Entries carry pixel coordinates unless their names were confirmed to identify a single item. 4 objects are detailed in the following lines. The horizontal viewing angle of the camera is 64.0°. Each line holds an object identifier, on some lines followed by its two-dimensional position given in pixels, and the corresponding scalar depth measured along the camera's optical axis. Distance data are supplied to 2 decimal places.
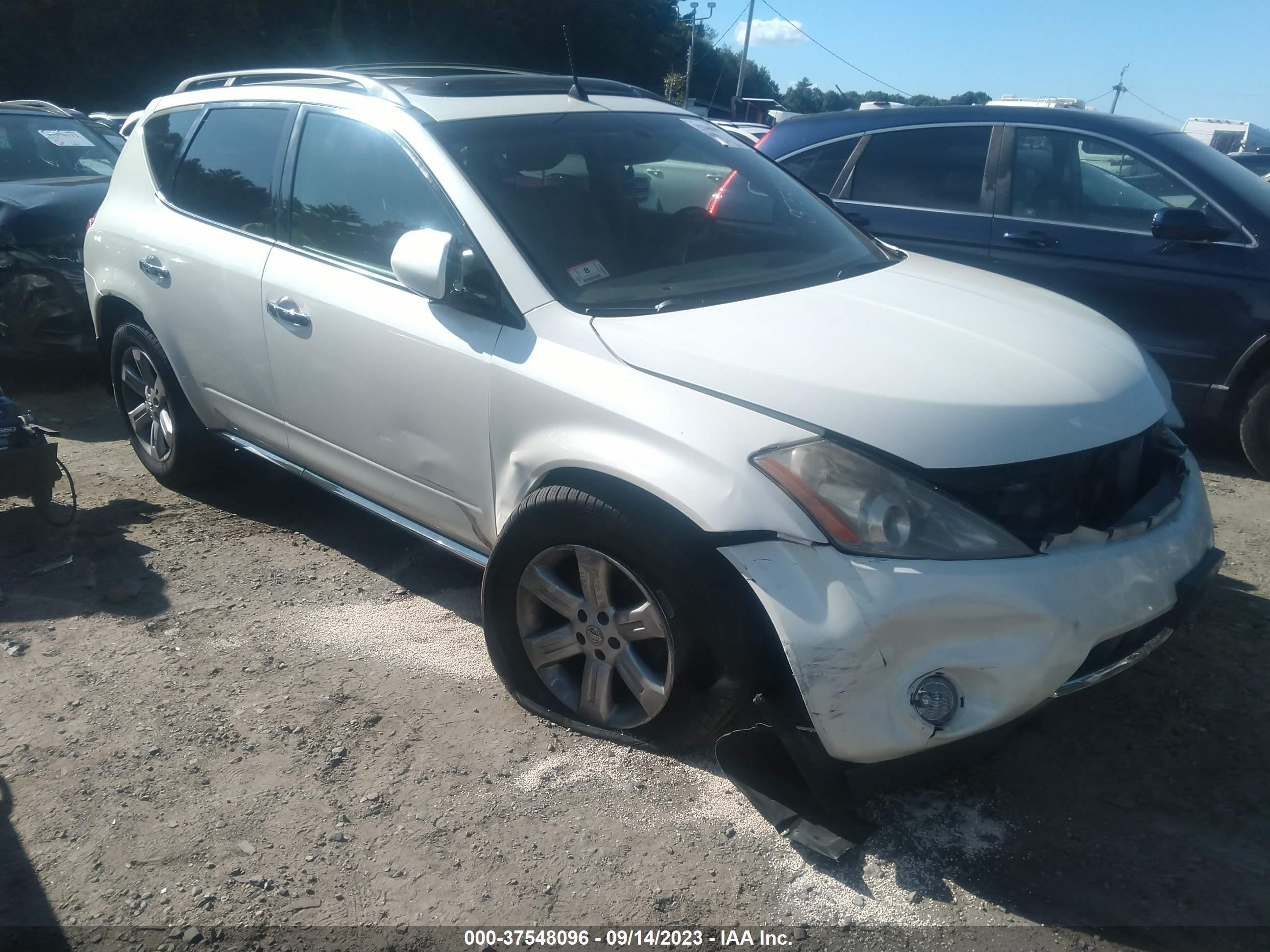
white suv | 2.32
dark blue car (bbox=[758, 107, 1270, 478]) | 4.89
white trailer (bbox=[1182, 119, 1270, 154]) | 21.20
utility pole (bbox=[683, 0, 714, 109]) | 44.19
